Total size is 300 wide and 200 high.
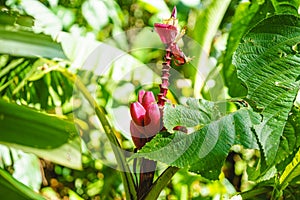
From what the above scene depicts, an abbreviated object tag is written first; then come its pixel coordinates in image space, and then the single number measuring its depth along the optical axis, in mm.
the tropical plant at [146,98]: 1189
